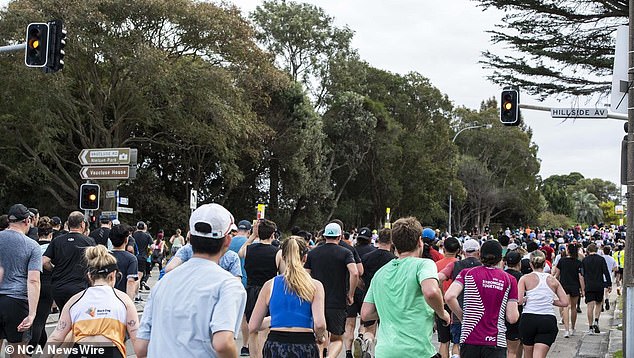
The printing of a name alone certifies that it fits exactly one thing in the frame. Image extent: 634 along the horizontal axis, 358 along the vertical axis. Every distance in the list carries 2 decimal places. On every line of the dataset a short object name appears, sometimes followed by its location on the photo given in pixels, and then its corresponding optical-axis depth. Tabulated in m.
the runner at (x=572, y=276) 15.53
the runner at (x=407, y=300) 5.36
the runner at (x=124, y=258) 8.89
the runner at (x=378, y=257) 10.69
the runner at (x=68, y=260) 8.63
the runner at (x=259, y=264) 9.73
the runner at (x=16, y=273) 7.91
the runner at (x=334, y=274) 9.34
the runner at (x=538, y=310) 9.12
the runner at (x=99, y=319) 5.20
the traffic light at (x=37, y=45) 14.21
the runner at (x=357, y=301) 11.47
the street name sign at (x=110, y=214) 16.45
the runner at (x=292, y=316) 6.03
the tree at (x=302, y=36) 51.19
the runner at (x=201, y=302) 3.71
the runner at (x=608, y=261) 17.77
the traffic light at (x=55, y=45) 14.12
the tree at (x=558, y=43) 17.31
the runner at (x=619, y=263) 21.84
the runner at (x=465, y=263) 8.91
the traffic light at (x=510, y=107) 16.59
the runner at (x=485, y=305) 6.62
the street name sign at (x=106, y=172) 19.41
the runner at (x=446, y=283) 9.77
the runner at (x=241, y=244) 10.94
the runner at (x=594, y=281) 15.34
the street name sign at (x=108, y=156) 19.45
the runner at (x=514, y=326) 9.48
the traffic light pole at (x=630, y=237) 9.62
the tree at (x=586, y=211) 131.12
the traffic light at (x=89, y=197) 18.23
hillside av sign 13.51
